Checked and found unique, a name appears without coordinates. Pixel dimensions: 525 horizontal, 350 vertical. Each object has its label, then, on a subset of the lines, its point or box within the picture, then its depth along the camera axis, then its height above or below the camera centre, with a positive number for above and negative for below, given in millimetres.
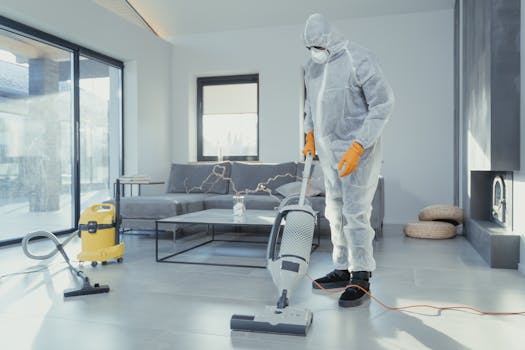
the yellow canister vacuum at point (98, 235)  2756 -430
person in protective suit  2000 +215
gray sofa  3785 -244
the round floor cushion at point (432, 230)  3908 -565
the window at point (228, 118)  5637 +633
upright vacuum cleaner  1611 -403
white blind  5645 +875
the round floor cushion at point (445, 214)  4117 -443
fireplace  2729 -408
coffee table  2791 -349
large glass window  3682 +348
